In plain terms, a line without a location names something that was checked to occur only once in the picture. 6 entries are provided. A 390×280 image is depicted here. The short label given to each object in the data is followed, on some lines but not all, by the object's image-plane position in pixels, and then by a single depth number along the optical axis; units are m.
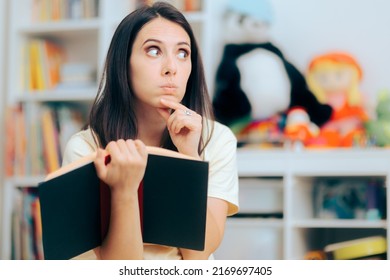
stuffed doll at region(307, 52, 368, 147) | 4.08
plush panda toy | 4.12
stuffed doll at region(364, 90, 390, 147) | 3.96
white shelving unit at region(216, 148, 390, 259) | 3.93
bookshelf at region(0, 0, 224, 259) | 4.32
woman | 2.70
